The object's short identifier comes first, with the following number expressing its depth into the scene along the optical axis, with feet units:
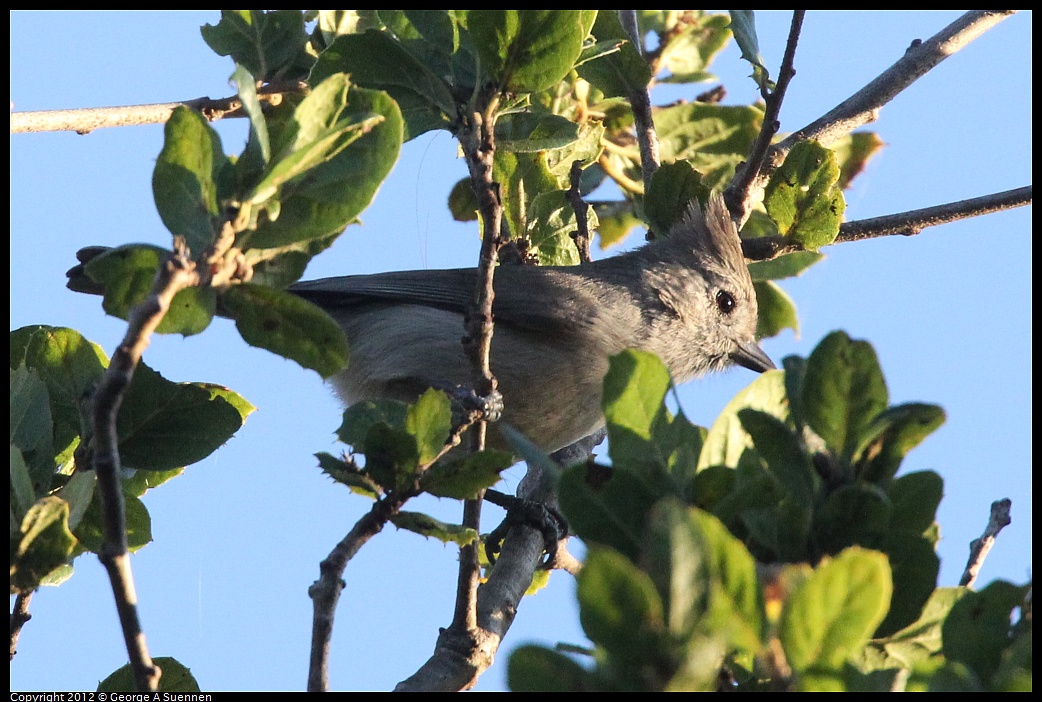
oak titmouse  27.99
